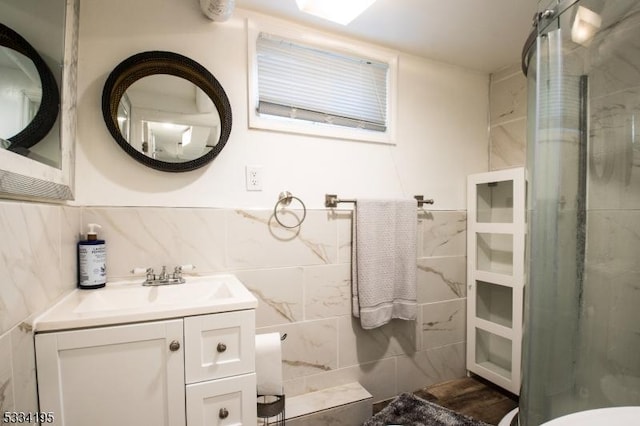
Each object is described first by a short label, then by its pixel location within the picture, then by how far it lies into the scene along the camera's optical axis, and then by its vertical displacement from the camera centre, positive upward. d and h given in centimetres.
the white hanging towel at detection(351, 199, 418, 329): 158 -30
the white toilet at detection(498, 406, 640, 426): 70 -52
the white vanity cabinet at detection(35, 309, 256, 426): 80 -49
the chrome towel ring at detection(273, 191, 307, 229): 149 +2
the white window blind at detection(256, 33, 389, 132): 151 +68
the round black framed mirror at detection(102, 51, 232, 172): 123 +44
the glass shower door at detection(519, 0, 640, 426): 102 -3
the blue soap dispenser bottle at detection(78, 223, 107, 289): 111 -20
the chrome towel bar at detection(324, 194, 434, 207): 159 +4
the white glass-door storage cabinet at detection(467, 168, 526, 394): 170 -42
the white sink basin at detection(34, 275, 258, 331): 81 -31
